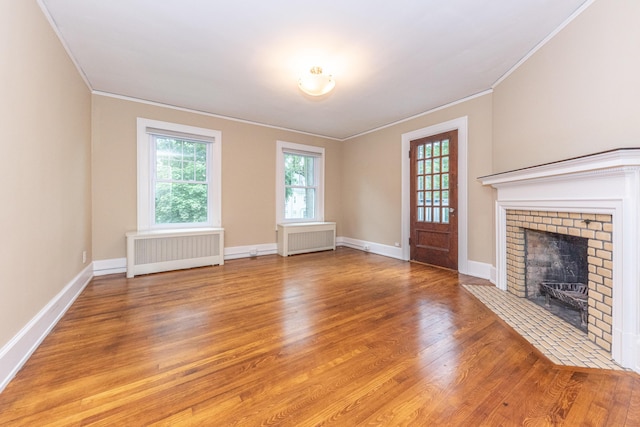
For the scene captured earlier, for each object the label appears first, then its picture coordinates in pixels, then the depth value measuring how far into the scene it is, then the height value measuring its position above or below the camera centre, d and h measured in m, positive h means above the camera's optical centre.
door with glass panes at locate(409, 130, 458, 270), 3.90 +0.20
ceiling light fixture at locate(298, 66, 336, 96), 2.78 +1.40
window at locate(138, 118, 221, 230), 3.92 +0.56
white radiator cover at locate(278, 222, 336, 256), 5.03 -0.53
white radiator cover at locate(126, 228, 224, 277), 3.58 -0.58
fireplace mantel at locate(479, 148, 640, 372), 1.62 +0.03
